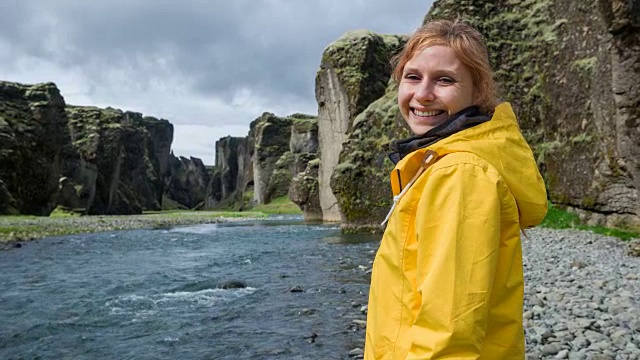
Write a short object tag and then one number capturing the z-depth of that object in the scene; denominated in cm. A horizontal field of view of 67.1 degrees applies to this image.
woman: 176
